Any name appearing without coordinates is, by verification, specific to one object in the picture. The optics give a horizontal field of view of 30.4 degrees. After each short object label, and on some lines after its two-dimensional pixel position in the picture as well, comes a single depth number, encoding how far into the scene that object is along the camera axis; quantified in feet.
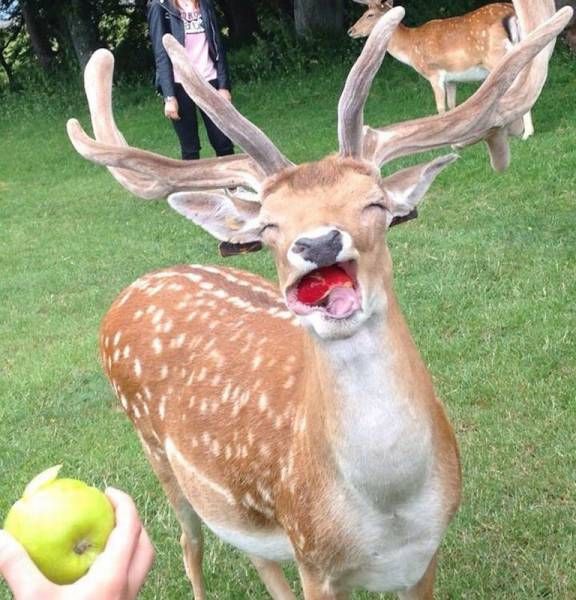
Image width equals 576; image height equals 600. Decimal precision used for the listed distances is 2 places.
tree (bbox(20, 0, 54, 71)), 69.72
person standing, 26.25
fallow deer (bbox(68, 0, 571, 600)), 8.36
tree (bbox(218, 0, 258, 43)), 67.62
